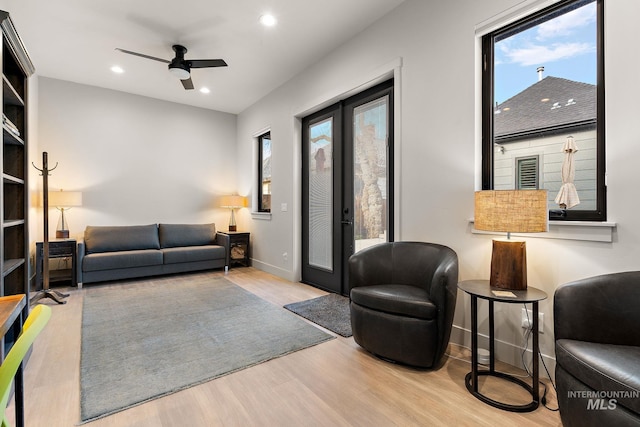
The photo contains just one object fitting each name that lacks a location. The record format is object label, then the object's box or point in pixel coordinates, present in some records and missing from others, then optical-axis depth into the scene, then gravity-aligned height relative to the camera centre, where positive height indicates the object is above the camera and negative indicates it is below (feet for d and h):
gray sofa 14.30 -1.96
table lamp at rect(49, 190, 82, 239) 13.93 +0.47
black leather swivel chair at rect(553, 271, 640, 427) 3.76 -1.96
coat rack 12.21 -1.67
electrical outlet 6.66 -2.35
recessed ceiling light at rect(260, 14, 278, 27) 10.23 +6.45
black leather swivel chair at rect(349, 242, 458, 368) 6.59 -1.97
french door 11.02 +1.17
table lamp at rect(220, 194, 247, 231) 18.74 +0.61
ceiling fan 11.54 +5.56
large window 6.17 +2.30
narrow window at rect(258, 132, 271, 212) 18.03 +2.38
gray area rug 6.31 -3.48
